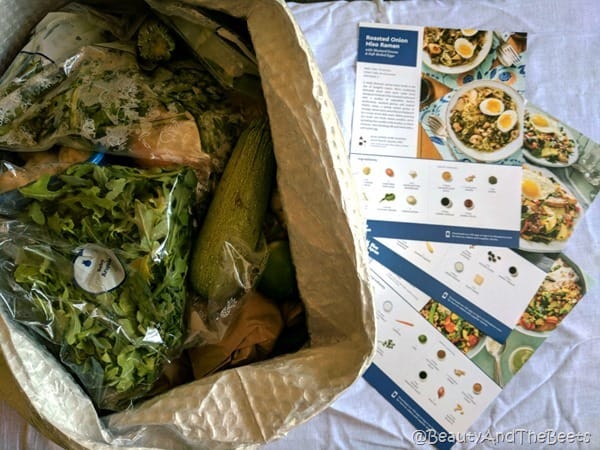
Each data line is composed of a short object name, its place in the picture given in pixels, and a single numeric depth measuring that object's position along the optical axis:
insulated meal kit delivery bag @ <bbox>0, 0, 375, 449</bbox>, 0.50
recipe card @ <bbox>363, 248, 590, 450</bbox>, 0.70
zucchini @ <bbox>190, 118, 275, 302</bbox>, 0.56
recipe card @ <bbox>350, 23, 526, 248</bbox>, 0.74
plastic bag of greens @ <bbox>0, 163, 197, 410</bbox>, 0.52
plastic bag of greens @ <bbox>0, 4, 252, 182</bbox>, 0.58
